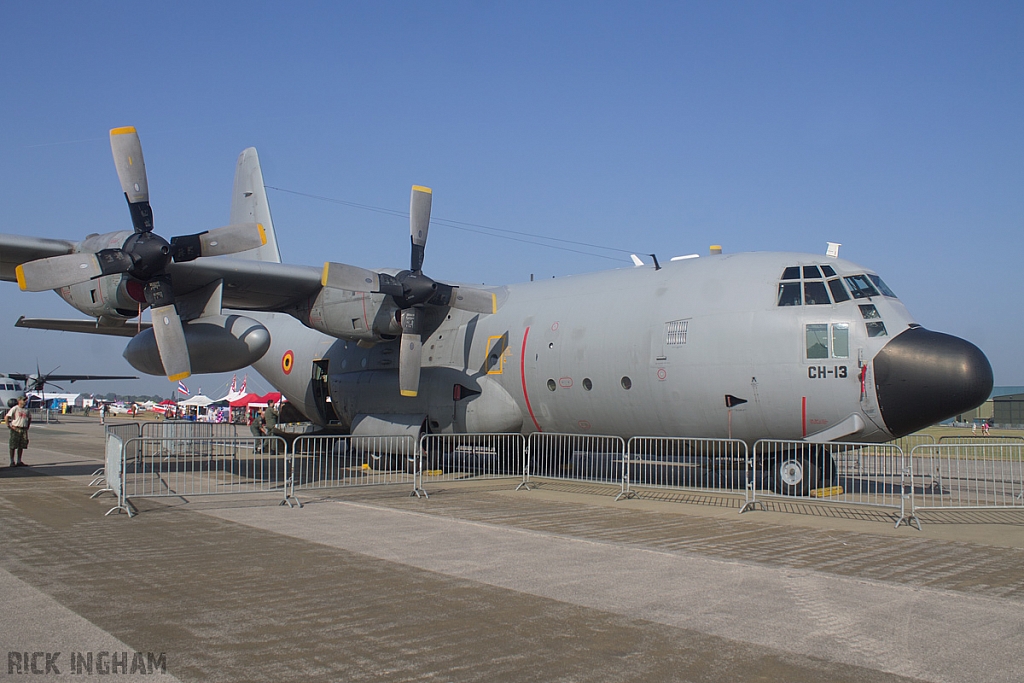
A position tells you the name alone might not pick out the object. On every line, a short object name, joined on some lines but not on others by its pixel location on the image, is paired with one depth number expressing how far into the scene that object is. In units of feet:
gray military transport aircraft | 37.11
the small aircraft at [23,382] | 164.55
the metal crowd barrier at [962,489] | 40.65
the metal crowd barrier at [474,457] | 51.31
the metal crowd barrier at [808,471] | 38.99
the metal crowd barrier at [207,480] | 39.24
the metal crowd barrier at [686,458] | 41.98
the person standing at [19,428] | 56.80
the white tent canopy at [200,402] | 233.96
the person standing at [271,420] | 82.82
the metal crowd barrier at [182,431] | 70.58
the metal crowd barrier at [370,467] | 47.16
